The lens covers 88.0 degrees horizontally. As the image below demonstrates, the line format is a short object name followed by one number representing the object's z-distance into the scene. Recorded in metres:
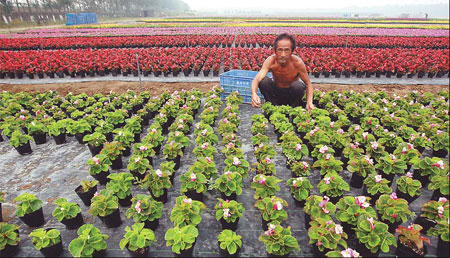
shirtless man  5.45
